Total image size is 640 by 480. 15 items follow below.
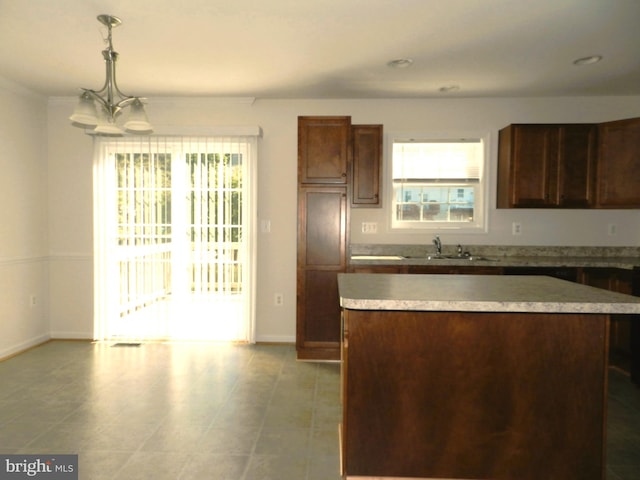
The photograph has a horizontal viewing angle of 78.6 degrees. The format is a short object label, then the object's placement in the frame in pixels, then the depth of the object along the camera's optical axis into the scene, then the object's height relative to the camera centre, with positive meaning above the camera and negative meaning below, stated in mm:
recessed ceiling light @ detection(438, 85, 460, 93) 3752 +1374
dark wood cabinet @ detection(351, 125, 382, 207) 3877 +633
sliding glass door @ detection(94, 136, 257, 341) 4117 -66
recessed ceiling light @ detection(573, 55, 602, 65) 3070 +1365
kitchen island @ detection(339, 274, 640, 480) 1773 -745
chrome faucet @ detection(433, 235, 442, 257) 4070 -176
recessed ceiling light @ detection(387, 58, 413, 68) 3154 +1360
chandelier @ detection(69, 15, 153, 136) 2188 +668
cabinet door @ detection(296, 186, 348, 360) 3703 -389
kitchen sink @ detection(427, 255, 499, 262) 3717 -284
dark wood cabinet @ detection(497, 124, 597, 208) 3715 +627
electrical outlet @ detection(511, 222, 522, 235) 4172 +20
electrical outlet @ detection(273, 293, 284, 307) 4258 -800
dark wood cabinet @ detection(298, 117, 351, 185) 3676 +743
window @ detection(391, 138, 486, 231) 4242 +484
